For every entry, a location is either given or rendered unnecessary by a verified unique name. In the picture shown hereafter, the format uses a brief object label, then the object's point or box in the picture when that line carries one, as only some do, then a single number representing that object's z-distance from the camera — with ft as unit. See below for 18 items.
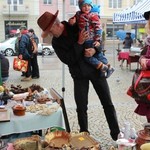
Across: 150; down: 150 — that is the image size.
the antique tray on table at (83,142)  5.92
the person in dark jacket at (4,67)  12.95
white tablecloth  7.34
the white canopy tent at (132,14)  22.70
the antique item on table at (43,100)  8.49
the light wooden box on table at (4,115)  7.23
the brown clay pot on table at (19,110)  7.50
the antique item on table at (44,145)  6.00
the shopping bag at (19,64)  20.08
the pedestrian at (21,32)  21.43
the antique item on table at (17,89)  9.47
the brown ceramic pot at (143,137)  5.48
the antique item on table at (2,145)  6.05
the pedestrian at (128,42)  35.44
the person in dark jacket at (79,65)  7.61
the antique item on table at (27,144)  6.04
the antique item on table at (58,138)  6.11
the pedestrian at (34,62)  21.95
